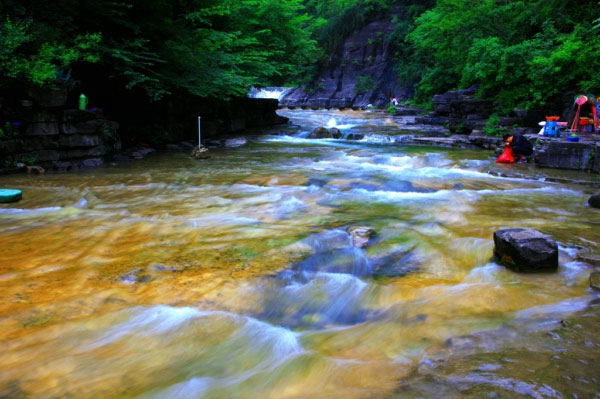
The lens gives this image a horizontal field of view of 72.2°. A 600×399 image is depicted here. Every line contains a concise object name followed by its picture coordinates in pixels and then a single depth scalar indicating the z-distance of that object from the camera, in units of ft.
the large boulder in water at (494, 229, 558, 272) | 12.67
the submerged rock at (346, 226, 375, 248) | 15.30
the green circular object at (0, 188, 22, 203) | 21.18
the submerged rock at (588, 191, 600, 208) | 21.13
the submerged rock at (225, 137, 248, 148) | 50.06
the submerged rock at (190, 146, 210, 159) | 39.45
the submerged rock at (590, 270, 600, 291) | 11.44
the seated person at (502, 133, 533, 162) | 35.58
